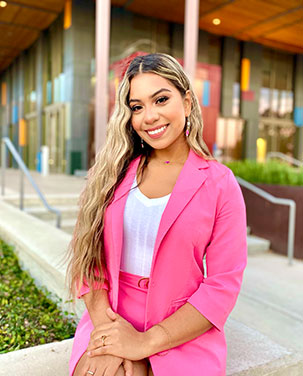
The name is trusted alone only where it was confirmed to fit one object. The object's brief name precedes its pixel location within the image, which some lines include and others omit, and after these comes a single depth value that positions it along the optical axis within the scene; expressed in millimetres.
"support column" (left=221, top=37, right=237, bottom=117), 15305
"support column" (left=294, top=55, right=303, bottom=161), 17453
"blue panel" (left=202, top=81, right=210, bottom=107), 9734
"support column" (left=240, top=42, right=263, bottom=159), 15859
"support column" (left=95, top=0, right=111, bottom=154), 6305
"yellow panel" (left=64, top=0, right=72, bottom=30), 11966
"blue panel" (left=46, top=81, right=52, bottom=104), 14297
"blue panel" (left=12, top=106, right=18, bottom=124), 19453
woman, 1198
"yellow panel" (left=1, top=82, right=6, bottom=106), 21562
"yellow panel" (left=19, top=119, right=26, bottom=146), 18406
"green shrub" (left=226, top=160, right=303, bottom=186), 6101
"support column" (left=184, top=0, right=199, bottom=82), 6262
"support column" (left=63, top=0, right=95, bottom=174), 11977
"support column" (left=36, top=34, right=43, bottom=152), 14984
